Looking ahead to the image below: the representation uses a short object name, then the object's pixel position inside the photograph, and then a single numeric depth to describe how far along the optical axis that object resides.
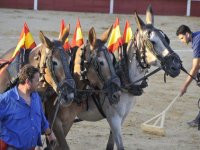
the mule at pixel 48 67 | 14.25
